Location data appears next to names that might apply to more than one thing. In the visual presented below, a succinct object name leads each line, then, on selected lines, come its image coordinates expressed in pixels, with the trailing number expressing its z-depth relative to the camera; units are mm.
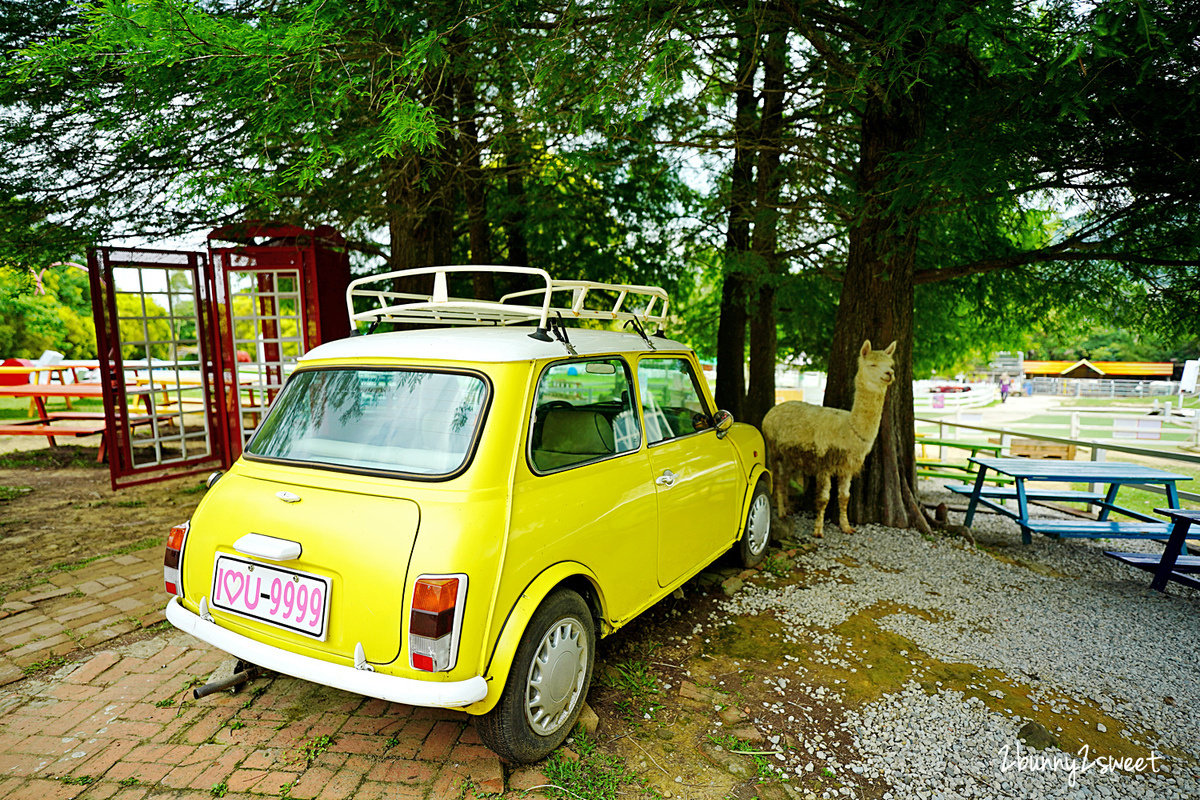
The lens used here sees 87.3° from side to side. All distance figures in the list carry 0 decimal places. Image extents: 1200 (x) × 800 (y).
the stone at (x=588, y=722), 3098
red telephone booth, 7844
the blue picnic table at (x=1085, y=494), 5730
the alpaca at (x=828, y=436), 5988
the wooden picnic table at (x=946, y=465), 8711
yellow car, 2459
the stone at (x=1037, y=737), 3070
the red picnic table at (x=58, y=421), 9445
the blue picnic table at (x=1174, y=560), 4941
